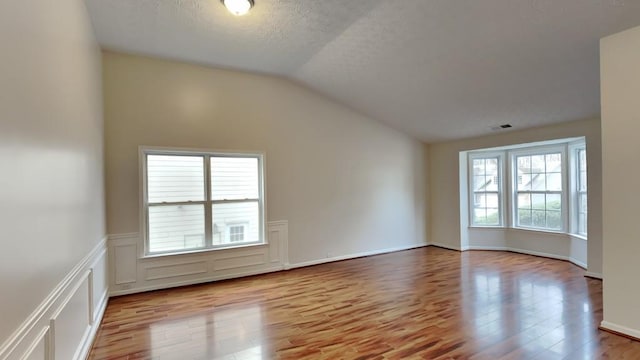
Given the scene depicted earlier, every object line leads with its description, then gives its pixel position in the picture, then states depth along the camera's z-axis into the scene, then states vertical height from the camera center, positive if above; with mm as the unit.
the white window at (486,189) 6477 -256
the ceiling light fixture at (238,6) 2973 +1666
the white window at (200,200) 4344 -258
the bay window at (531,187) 5340 -202
